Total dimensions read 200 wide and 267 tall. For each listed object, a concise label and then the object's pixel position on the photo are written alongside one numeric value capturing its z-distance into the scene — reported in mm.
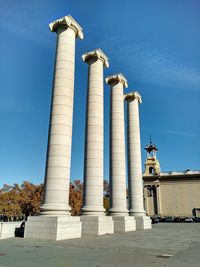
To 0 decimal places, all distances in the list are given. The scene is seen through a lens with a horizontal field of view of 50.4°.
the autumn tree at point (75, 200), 106216
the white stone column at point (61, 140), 26966
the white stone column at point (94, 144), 34374
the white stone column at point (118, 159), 41609
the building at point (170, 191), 111056
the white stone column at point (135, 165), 49234
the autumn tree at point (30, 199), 102475
